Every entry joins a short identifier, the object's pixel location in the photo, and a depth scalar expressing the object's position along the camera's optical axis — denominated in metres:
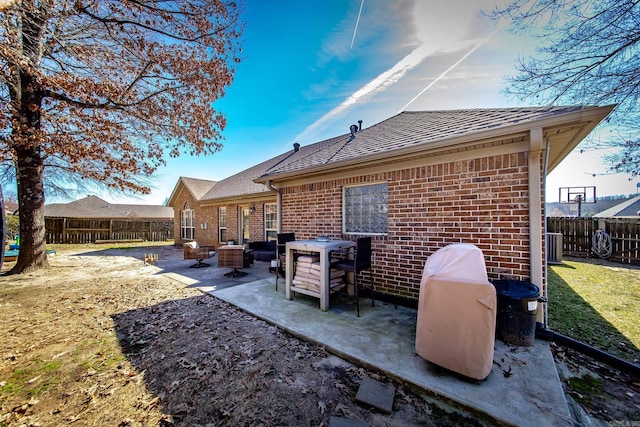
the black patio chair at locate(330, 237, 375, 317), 4.07
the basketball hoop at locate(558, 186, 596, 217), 20.04
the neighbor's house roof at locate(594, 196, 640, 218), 18.88
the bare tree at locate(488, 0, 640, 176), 4.63
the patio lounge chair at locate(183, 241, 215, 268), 8.47
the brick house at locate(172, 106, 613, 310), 3.26
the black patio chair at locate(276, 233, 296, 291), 5.79
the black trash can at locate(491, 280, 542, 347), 2.91
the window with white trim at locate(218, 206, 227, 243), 12.61
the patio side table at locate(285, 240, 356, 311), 4.20
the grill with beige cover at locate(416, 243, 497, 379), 2.34
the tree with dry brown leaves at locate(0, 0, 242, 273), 5.97
